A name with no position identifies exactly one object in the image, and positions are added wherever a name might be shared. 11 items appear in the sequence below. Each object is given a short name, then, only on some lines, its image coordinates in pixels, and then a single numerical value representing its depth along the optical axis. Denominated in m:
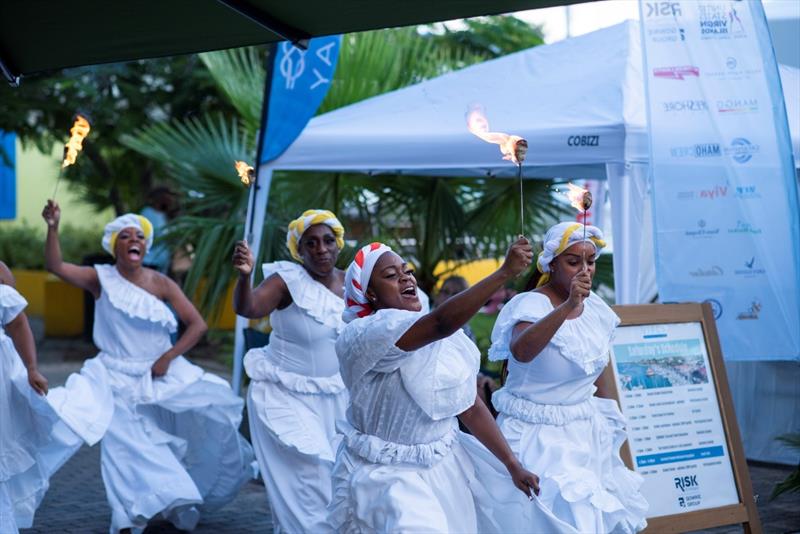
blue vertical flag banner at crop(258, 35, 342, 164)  9.27
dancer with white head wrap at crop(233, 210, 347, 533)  6.59
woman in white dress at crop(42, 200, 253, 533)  7.11
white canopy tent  8.19
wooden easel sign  6.25
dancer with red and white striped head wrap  4.17
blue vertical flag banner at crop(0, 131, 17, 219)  23.91
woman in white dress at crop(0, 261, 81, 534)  6.33
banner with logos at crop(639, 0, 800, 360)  7.21
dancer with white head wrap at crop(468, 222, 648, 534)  5.04
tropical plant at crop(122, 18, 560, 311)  11.27
